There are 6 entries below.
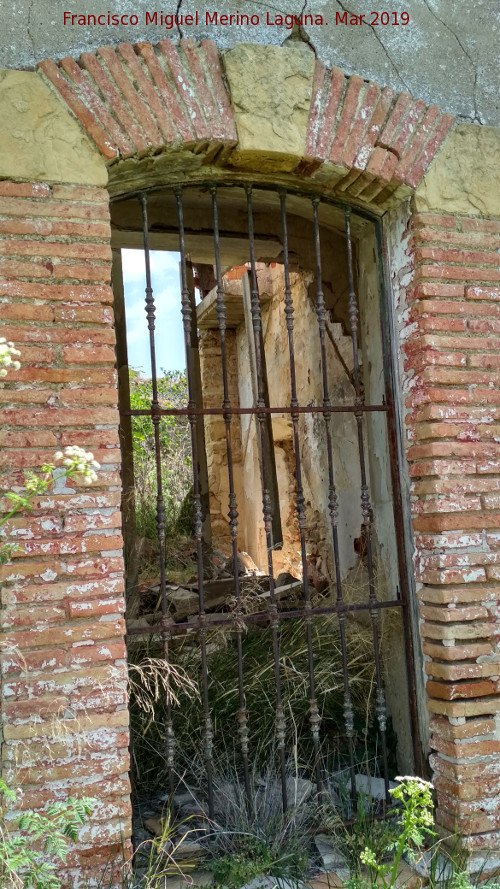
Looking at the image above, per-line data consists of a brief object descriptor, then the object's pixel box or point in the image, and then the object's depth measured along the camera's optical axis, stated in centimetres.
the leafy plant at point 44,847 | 178
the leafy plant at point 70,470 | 175
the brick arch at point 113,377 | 238
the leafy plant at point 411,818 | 180
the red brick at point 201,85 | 271
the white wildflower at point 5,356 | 168
